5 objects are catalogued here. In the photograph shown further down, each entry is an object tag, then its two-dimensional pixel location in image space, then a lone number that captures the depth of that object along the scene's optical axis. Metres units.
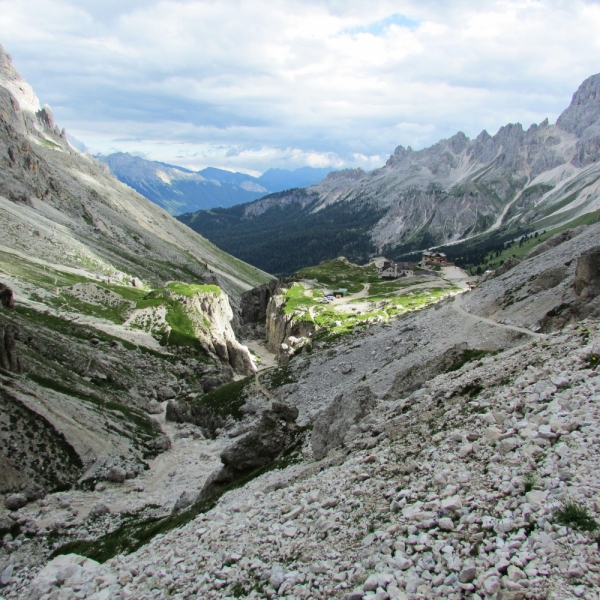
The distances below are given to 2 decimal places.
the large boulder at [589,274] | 47.25
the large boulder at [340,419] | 30.27
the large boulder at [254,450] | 36.56
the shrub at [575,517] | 12.39
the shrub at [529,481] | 14.72
